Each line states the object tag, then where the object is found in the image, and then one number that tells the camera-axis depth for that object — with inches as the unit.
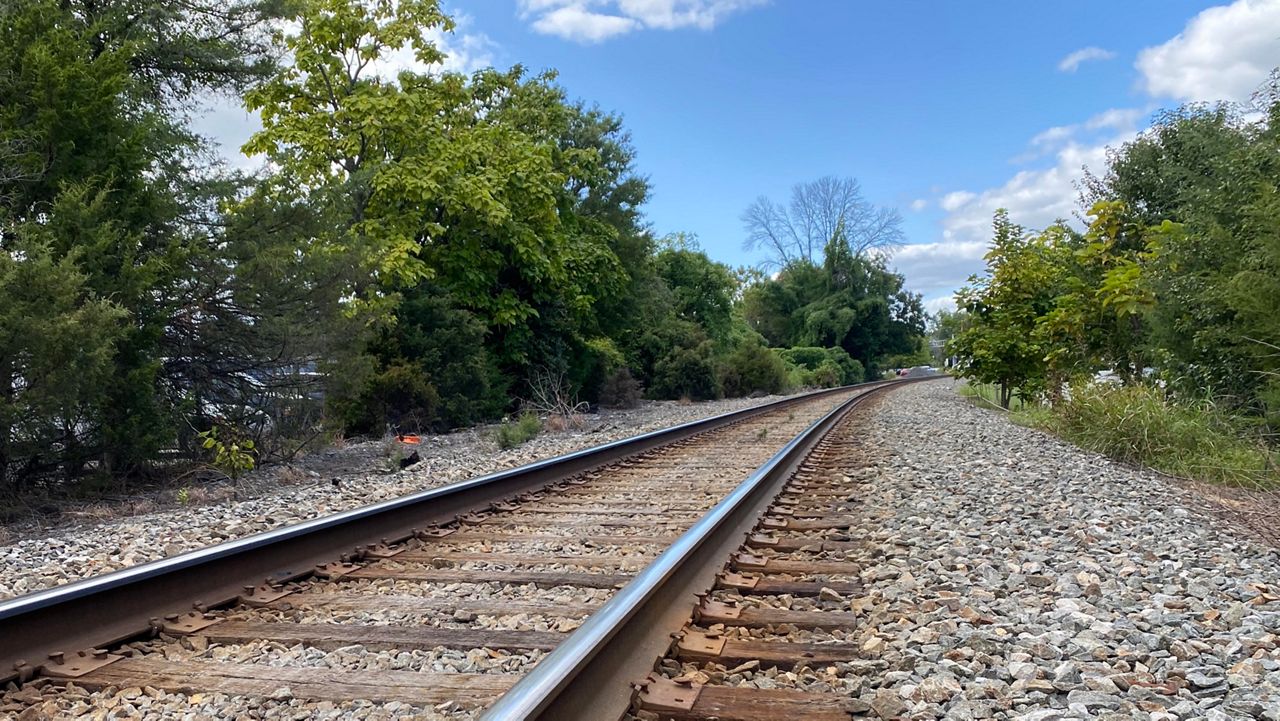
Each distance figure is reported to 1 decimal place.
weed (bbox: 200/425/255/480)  285.7
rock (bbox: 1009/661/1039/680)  100.8
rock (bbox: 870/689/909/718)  92.0
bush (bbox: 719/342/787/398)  1157.1
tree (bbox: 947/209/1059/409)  681.0
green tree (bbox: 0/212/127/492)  210.7
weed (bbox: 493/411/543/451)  410.6
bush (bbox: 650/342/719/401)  977.5
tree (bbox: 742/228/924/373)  2204.7
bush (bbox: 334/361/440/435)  454.6
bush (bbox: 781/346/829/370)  1907.6
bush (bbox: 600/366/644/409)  801.6
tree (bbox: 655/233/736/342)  1424.7
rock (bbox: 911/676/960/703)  96.0
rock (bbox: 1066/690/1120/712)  91.0
